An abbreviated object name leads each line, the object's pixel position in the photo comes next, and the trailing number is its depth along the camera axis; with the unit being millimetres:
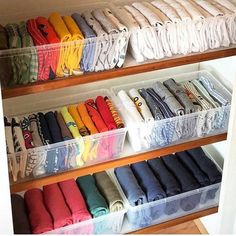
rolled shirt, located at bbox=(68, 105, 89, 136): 1737
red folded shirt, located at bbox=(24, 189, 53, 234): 1766
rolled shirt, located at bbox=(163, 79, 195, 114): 1831
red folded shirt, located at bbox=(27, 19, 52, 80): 1522
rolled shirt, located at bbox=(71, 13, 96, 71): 1577
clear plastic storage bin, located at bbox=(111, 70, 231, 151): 1787
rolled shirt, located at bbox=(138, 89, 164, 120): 1804
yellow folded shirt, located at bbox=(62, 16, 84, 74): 1561
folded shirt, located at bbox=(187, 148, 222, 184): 2031
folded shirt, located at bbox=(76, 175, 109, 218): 1849
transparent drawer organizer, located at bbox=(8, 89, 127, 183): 1644
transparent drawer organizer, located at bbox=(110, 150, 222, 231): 1924
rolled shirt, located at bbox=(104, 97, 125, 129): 1765
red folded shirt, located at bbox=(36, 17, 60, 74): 1539
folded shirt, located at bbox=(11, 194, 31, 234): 1743
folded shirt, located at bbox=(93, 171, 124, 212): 1883
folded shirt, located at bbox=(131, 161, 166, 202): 1937
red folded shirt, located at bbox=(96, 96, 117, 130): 1750
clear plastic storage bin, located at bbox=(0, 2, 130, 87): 1494
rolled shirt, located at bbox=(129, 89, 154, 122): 1792
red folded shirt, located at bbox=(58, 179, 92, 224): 1819
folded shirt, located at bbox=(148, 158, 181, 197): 1975
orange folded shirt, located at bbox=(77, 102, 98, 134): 1740
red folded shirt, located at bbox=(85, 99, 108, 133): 1739
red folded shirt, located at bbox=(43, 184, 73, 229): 1797
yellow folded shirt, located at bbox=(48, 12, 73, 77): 1551
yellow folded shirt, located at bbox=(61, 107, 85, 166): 1702
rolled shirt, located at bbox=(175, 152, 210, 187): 2025
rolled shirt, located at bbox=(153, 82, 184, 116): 1814
